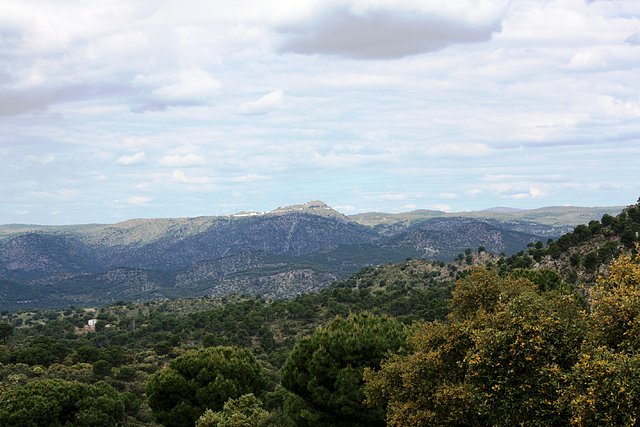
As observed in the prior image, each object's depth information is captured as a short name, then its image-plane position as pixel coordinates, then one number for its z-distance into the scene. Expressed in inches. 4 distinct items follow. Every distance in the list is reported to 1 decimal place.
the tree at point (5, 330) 4397.1
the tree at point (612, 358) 612.4
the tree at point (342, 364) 1331.2
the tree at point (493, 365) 743.7
